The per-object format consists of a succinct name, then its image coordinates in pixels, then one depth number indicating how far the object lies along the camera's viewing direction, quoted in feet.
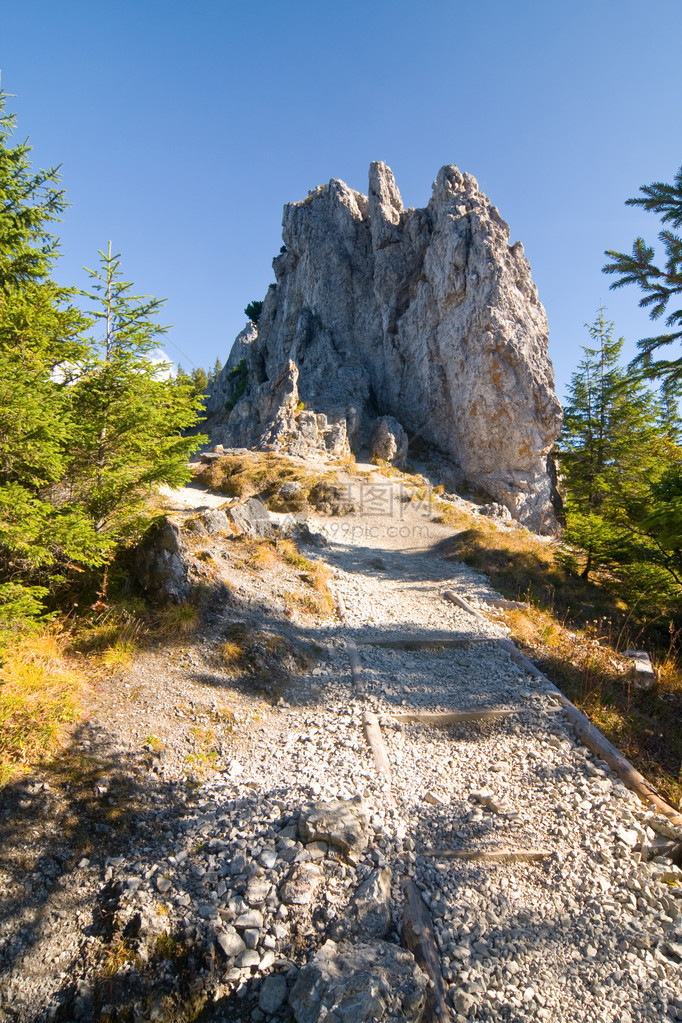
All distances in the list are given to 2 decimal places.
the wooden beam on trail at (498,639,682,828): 15.19
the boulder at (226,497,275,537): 42.32
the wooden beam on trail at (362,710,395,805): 17.19
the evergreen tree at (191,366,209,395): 217.48
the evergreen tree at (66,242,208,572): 22.16
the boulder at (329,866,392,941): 11.12
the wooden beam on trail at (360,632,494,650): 28.17
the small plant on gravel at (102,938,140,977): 9.77
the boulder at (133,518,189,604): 24.67
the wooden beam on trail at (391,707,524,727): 20.71
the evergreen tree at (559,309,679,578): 36.68
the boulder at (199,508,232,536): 38.34
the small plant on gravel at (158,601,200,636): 23.22
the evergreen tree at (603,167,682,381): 22.15
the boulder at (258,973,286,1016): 9.40
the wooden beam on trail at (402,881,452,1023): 9.34
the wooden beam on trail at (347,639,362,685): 24.04
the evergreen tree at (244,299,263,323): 198.59
